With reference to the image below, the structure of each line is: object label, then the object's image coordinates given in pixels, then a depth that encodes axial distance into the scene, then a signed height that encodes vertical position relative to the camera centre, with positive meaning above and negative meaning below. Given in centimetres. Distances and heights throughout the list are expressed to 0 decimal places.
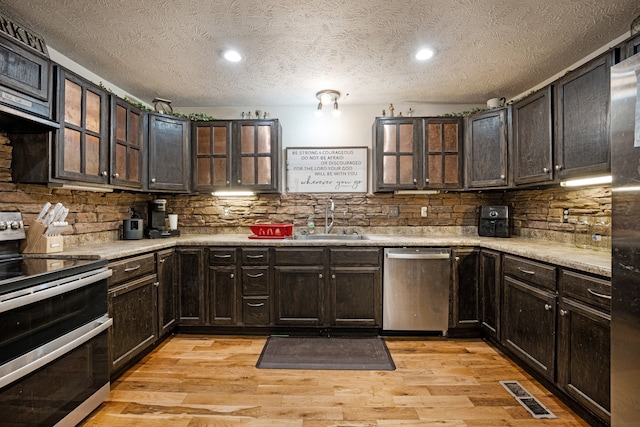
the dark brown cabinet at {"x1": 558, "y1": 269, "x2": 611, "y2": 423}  171 -72
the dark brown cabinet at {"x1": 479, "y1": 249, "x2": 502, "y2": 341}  277 -68
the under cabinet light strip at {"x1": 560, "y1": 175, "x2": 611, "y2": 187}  226 +26
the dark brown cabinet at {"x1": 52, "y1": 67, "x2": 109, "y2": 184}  222 +64
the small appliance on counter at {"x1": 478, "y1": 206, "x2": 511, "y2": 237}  330 -5
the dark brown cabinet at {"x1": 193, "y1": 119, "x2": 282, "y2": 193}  347 +66
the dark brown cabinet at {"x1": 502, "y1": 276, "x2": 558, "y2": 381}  212 -80
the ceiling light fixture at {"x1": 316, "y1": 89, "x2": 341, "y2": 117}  328 +125
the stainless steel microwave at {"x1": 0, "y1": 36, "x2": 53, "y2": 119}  183 +83
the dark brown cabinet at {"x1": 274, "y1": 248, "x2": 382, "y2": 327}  308 -69
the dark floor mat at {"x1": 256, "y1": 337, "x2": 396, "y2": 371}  253 -118
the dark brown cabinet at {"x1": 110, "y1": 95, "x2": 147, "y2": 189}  274 +66
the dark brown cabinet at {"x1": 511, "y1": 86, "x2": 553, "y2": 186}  253 +67
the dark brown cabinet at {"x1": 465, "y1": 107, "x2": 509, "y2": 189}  308 +68
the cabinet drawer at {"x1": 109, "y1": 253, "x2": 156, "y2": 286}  229 -41
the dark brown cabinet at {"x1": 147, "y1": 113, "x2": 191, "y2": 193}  320 +64
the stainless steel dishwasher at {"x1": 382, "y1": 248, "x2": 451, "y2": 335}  303 -70
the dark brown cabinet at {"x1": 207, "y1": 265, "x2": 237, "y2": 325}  311 -79
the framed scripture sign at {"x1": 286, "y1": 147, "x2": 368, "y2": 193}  377 +57
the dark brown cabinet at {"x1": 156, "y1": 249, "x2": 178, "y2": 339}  285 -72
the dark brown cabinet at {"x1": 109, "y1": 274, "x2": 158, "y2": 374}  227 -81
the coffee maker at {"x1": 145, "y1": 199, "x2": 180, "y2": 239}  335 -4
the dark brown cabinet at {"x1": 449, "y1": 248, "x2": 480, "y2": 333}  304 -70
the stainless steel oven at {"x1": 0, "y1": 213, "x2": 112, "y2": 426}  145 -65
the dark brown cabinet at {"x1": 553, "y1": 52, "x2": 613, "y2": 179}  203 +67
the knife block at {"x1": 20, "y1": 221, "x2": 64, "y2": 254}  220 -18
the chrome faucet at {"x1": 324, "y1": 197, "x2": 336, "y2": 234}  369 +2
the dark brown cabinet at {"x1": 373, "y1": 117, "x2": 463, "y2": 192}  339 +68
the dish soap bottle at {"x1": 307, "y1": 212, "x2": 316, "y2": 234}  367 -11
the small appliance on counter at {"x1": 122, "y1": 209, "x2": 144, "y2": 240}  311 -13
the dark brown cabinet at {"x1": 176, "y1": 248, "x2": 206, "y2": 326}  311 -69
